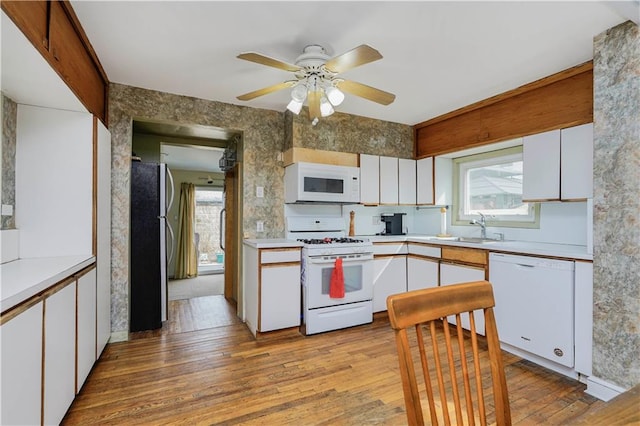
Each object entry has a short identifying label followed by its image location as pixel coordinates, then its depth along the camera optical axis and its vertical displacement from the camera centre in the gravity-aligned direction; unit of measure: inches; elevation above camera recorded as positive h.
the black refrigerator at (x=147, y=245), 126.1 -13.2
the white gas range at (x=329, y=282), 122.8 -27.9
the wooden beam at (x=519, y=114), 98.4 +36.7
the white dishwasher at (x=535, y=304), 90.1 -27.6
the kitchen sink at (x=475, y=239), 137.2 -11.9
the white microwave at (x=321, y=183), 132.4 +12.2
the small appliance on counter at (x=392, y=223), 167.9 -5.7
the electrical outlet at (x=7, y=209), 78.9 +0.3
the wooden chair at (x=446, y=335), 31.7 -13.6
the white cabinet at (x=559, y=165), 94.7 +15.2
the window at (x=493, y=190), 132.5 +10.2
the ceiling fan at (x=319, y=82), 75.0 +35.4
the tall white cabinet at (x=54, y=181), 86.0 +8.1
